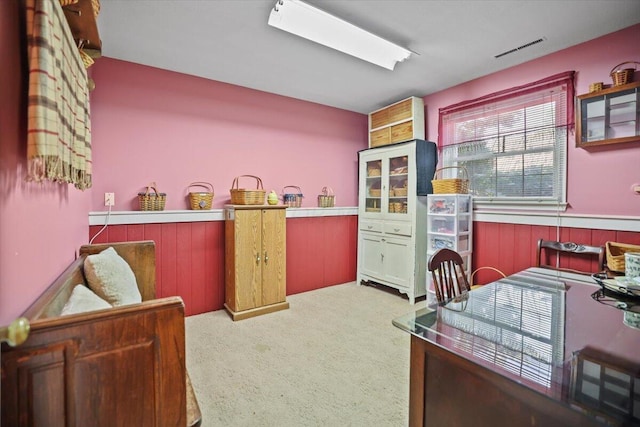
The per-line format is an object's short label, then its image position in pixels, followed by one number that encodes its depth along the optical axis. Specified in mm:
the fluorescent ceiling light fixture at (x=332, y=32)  2034
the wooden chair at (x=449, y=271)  1632
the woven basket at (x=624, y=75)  2219
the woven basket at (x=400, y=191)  3668
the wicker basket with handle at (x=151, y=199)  2811
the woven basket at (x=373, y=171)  3979
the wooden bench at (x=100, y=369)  806
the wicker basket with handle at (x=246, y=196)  3090
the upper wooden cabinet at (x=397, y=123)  3641
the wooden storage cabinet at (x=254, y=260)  3002
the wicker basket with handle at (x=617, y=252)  1855
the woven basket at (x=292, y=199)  3678
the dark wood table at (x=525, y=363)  752
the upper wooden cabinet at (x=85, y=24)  1338
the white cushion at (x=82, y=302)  1140
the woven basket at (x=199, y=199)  3076
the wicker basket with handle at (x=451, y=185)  3082
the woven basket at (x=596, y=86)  2357
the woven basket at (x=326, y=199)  3967
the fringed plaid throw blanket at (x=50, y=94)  898
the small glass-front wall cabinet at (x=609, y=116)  2211
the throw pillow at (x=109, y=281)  1533
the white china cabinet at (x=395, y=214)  3480
